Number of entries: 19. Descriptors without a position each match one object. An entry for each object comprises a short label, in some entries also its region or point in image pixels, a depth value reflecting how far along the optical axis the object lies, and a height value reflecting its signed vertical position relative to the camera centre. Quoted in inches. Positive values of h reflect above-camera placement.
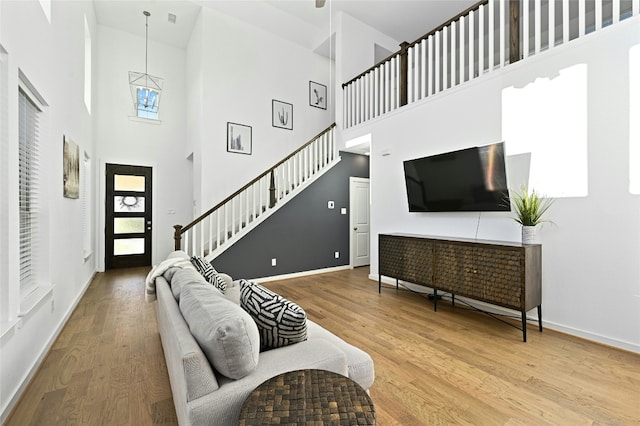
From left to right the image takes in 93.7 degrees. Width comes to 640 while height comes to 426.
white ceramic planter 117.6 -9.1
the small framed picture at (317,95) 281.6 +112.1
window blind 92.7 +8.2
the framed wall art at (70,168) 131.6 +21.3
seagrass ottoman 40.7 -27.9
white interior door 249.9 -7.4
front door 247.6 -3.5
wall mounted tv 133.0 +15.6
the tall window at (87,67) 191.0 +97.5
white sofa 45.1 -27.8
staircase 182.7 +8.6
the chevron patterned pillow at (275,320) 59.9 -21.5
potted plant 117.7 +0.0
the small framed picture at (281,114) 259.6 +86.1
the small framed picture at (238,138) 237.5 +59.9
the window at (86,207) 186.5 +4.0
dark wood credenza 112.3 -24.5
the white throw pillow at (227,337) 47.7 -20.4
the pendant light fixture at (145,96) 186.9 +73.6
